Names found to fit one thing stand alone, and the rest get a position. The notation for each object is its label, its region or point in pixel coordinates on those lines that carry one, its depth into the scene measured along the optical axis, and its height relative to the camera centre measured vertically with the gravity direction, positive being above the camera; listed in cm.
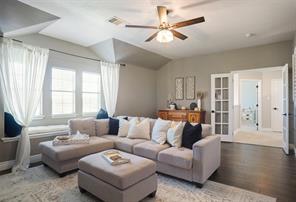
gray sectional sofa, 259 -86
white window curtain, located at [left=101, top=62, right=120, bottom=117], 529 +61
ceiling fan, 260 +122
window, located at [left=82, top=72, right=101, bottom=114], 507 +32
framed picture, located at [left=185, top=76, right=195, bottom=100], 628 +56
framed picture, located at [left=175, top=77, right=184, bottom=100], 655 +58
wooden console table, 567 -41
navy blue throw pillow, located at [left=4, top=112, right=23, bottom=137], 337 -45
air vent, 337 +164
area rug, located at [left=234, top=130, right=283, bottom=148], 525 -117
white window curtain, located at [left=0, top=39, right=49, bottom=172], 327 +40
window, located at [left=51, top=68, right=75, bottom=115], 441 +30
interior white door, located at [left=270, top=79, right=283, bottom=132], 703 -3
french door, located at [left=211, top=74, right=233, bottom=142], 558 -6
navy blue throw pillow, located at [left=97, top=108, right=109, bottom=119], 486 -31
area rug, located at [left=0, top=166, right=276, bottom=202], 229 -125
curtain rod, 426 +130
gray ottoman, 200 -94
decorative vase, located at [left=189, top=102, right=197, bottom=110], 611 -6
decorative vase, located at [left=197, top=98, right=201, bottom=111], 596 +1
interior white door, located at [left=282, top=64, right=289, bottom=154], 421 -14
